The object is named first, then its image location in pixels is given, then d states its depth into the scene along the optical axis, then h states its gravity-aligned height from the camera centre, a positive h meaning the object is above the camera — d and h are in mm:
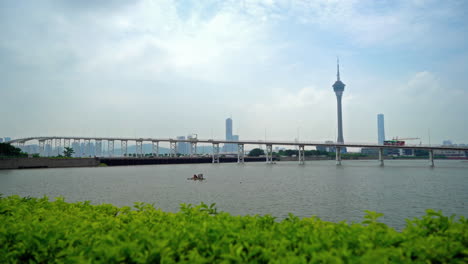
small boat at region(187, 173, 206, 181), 60594 -5282
